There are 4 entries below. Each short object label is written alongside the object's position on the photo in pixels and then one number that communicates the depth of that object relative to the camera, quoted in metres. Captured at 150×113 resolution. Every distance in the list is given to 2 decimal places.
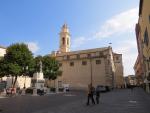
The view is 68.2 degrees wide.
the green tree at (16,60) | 25.23
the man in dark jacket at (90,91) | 10.87
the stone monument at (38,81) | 24.01
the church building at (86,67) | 36.55
